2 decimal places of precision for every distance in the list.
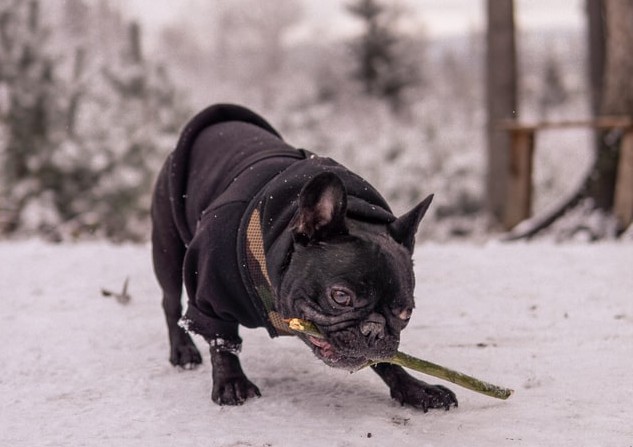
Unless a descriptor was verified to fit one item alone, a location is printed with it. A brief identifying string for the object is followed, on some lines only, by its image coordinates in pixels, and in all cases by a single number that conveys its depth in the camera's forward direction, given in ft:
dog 7.91
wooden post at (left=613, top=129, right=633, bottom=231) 24.39
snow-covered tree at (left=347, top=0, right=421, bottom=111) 84.33
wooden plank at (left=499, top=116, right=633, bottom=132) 24.07
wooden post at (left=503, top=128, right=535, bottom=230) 27.84
